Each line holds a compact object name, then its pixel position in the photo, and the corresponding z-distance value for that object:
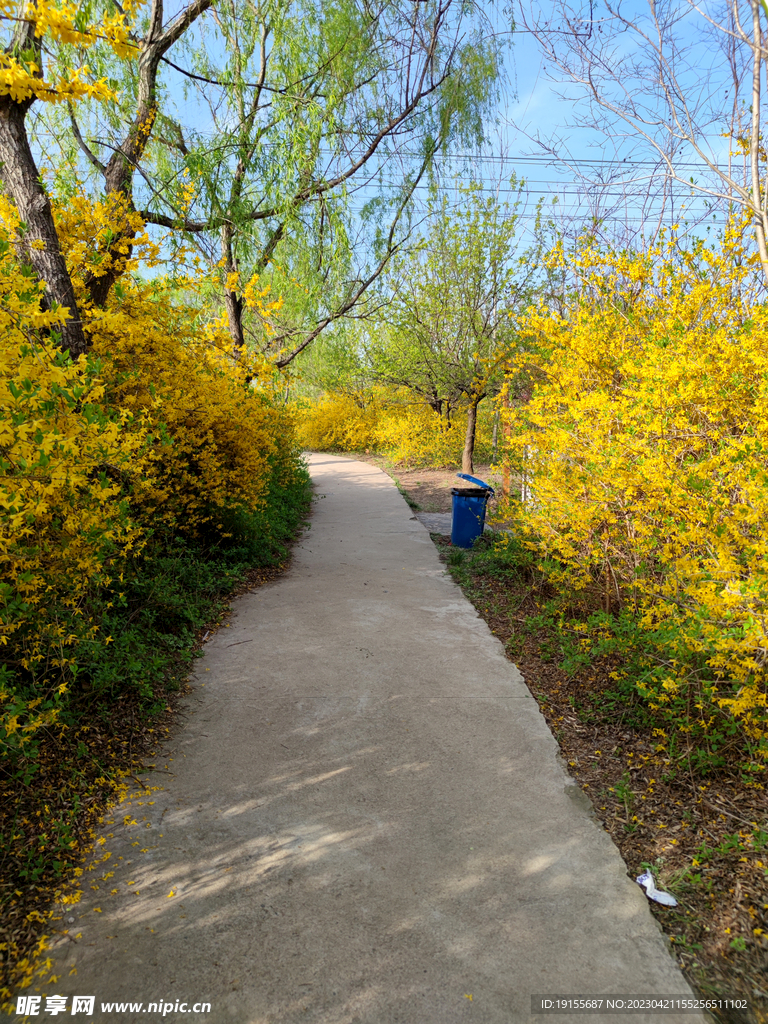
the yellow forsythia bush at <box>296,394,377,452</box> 21.98
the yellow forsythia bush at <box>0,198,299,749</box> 2.57
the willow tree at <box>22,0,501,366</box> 5.90
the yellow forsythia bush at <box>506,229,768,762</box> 2.89
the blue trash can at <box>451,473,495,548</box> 7.71
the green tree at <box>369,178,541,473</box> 11.49
